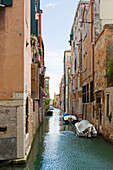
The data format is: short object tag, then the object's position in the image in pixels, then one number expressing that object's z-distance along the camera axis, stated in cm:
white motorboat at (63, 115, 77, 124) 2217
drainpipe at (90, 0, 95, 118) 1619
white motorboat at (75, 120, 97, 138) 1303
